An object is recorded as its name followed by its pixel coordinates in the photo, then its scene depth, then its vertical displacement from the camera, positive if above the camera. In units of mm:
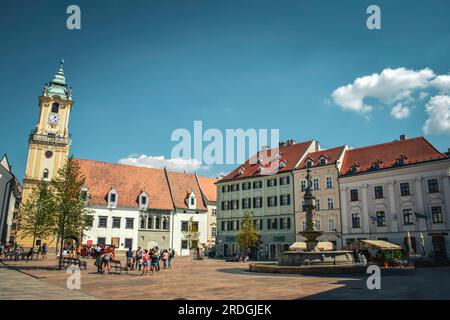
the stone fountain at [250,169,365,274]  20906 -835
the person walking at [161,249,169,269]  27297 -783
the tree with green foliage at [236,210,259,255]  47406 +1442
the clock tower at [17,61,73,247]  53656 +15759
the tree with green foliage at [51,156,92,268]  25408 +2747
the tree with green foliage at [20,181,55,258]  25391 +2531
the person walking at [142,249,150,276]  21612 -982
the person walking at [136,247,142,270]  26430 -783
